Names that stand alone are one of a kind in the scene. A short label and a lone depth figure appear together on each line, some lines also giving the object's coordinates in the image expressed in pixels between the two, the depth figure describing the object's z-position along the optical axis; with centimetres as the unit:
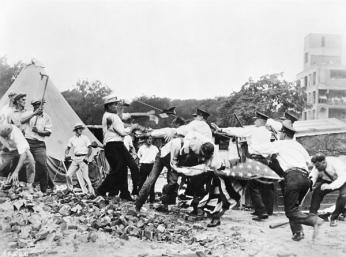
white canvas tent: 1111
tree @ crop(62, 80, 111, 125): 3456
